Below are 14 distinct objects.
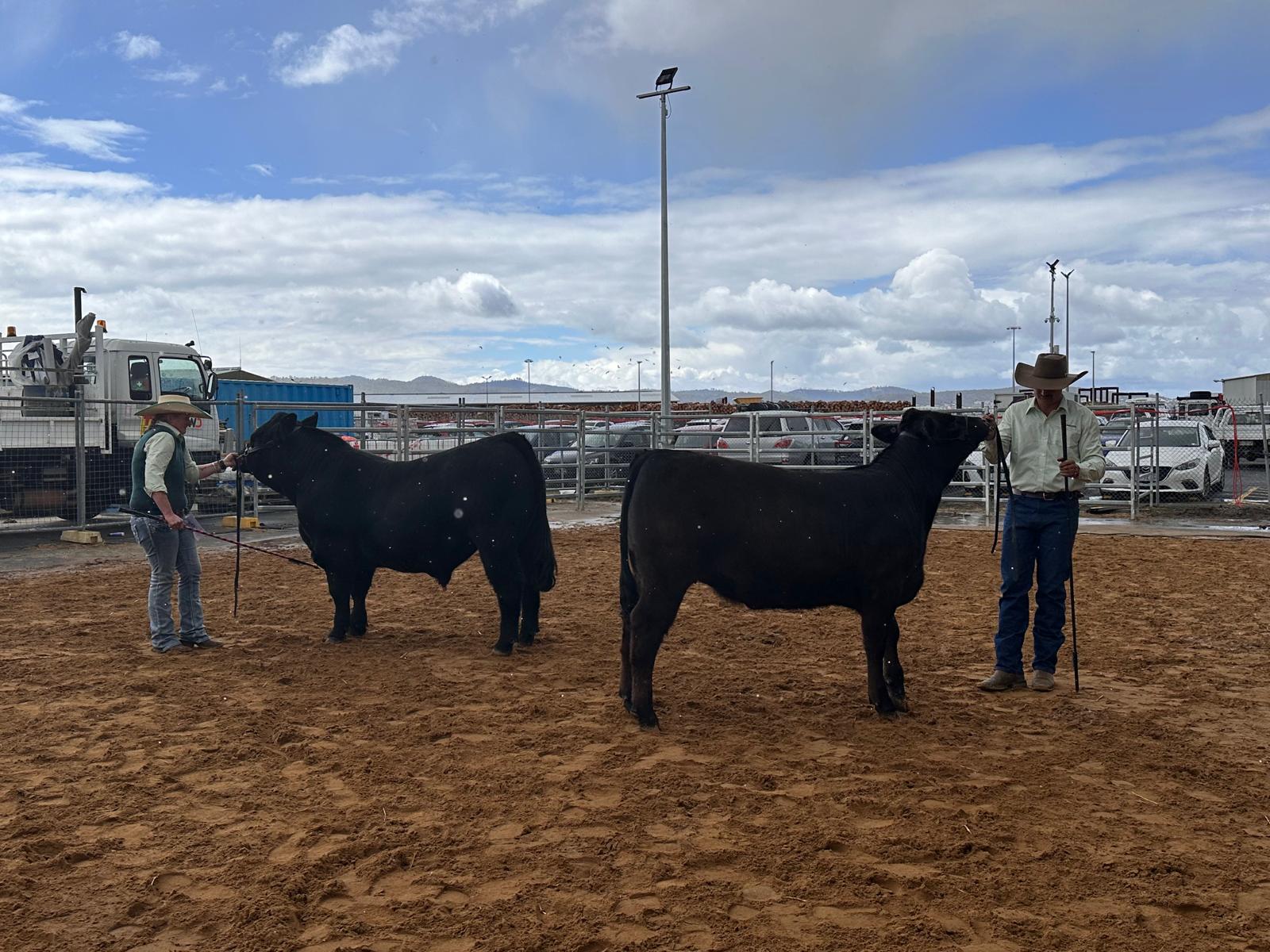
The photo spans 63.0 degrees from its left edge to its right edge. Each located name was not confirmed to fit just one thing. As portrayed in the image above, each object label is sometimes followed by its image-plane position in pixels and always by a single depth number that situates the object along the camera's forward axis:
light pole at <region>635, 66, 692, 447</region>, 22.00
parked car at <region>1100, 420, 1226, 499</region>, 17.27
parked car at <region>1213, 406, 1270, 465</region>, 23.88
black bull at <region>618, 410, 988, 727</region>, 5.17
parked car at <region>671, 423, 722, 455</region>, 19.06
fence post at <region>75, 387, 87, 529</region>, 13.17
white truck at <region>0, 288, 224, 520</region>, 13.70
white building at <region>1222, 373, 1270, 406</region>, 39.19
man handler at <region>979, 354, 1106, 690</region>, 5.81
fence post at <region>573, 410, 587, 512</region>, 17.62
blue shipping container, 23.62
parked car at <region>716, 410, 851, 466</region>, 17.70
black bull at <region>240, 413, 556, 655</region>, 6.82
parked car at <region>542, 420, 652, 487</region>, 18.81
